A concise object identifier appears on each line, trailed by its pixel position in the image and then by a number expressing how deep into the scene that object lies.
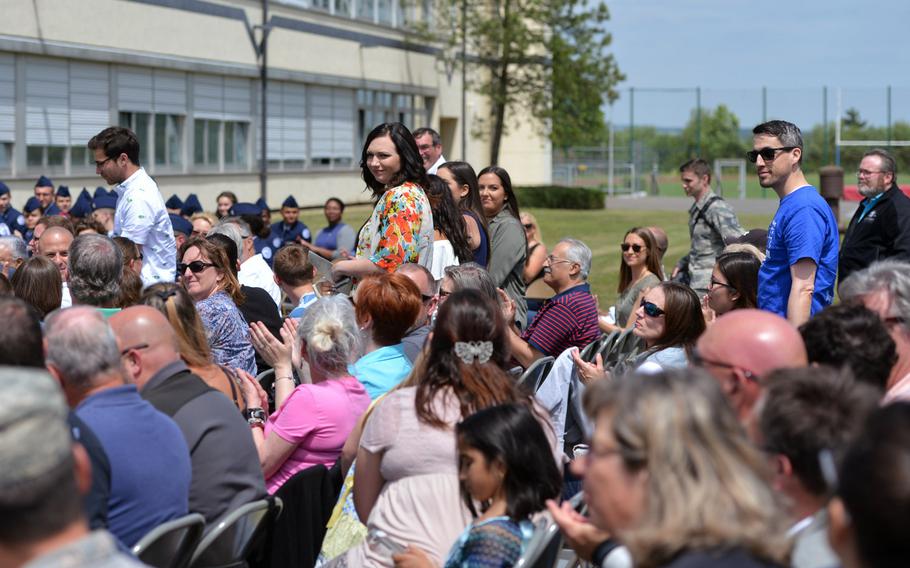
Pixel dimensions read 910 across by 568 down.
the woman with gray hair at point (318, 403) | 4.47
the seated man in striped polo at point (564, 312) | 6.69
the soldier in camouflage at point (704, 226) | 9.65
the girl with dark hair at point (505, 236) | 7.66
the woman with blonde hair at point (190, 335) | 4.68
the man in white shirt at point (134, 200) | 7.43
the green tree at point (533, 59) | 39.47
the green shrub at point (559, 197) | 38.59
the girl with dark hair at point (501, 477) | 3.37
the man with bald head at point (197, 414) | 3.96
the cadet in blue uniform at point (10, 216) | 12.90
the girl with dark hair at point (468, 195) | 7.37
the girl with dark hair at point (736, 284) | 6.05
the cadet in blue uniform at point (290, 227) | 14.94
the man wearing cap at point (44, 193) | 15.12
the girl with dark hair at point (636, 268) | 8.30
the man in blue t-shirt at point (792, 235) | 5.63
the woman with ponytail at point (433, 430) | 3.70
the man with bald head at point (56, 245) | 7.55
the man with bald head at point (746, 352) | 3.21
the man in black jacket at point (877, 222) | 7.96
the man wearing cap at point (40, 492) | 2.05
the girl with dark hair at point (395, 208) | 6.23
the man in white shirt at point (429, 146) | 8.34
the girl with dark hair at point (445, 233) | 6.72
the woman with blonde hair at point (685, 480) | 2.29
